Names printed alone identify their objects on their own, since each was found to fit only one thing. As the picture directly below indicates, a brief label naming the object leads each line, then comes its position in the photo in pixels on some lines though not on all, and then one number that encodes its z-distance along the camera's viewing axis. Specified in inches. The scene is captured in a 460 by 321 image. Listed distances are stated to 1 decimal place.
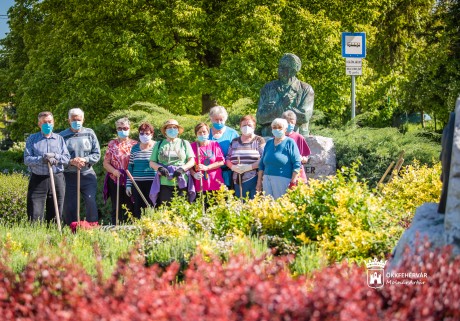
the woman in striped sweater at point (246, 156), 649.6
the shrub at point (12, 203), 820.0
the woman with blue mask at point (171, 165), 637.9
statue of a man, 760.3
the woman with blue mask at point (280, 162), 601.0
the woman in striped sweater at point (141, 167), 668.1
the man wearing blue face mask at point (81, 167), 677.3
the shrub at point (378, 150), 800.9
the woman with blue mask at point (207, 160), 649.0
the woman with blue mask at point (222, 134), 671.1
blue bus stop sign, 904.3
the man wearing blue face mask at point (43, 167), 651.5
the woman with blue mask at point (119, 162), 684.7
